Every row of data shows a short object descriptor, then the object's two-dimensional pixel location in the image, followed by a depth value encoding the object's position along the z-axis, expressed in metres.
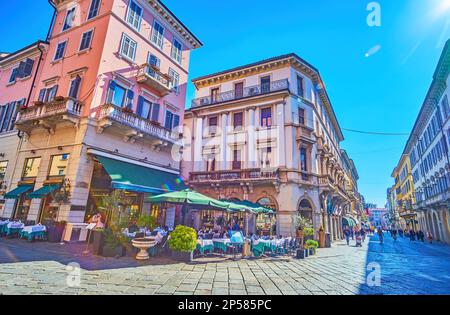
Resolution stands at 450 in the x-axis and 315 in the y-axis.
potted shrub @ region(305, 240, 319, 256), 11.94
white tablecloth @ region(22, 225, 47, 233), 10.44
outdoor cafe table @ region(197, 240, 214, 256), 9.59
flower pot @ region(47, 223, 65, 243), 10.75
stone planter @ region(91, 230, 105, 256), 8.41
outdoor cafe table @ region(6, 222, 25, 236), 11.45
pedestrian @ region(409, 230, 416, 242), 29.59
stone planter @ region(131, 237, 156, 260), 8.33
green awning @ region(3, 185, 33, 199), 12.88
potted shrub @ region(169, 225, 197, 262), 8.48
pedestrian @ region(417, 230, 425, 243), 28.36
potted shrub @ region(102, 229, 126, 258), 8.31
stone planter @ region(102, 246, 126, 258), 8.30
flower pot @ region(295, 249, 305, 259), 10.88
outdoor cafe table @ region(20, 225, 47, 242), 10.40
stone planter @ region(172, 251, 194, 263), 8.44
